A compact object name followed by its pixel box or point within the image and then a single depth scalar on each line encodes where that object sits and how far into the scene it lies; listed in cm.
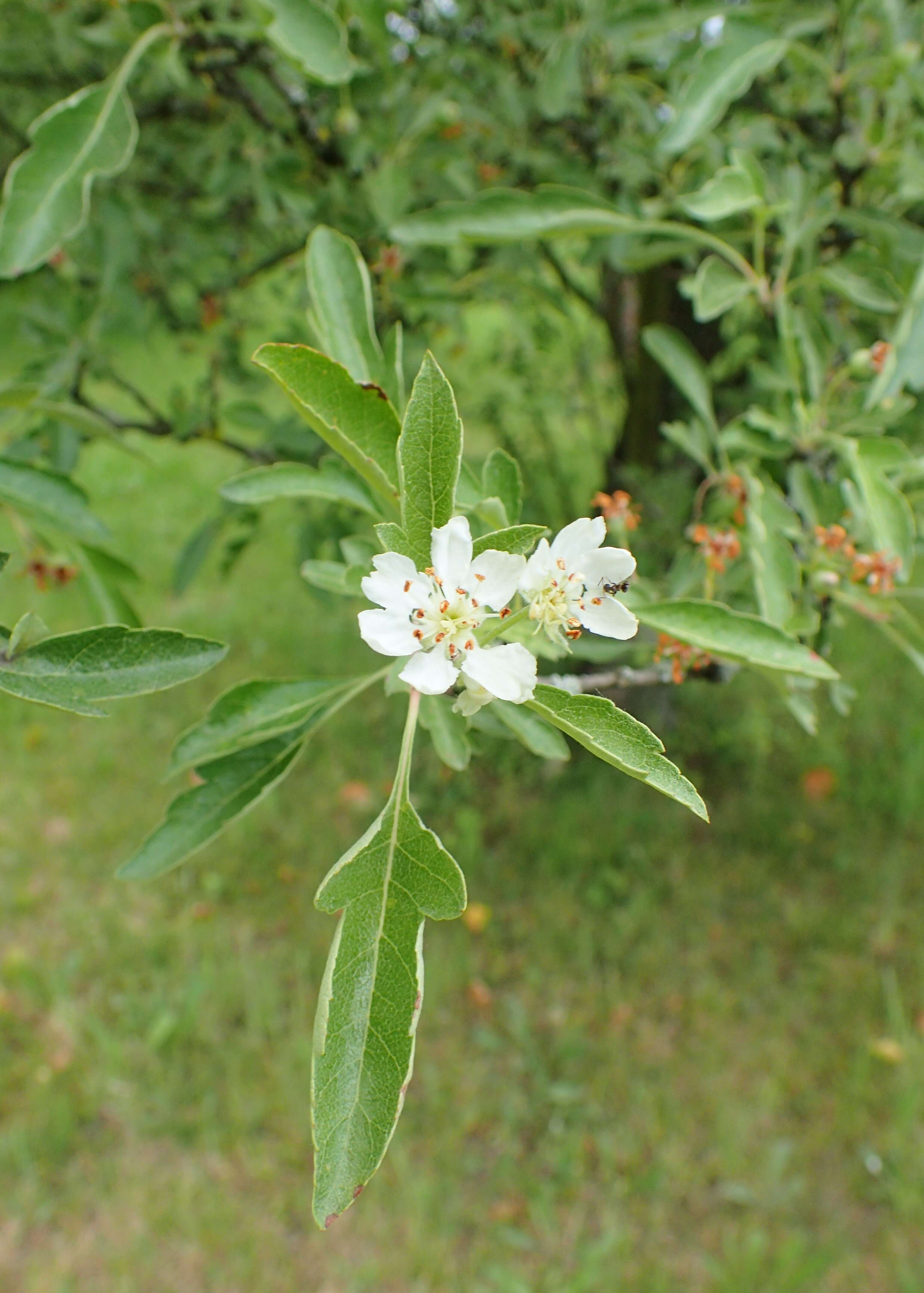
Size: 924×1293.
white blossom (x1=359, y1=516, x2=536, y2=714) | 12
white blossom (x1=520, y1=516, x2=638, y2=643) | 13
